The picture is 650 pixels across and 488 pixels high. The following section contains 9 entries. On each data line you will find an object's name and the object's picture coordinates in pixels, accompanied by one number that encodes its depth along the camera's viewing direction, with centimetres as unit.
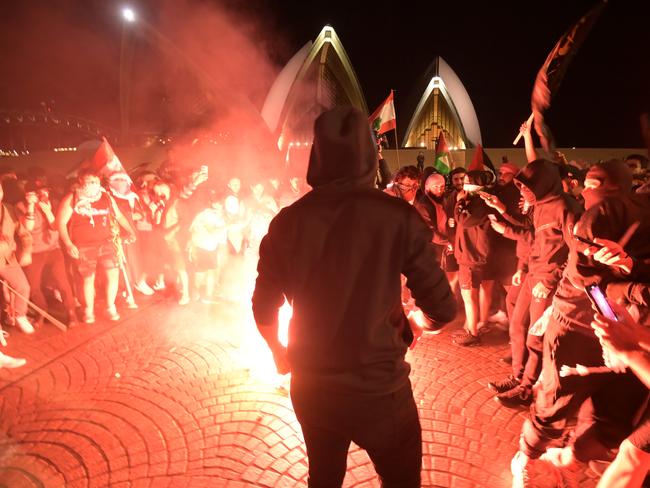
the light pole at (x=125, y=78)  3231
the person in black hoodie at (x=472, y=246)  495
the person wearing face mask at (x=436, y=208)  579
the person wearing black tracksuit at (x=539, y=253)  346
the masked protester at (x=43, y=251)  570
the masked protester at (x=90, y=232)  553
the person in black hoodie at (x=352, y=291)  153
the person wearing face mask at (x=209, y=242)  641
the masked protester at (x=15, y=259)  519
